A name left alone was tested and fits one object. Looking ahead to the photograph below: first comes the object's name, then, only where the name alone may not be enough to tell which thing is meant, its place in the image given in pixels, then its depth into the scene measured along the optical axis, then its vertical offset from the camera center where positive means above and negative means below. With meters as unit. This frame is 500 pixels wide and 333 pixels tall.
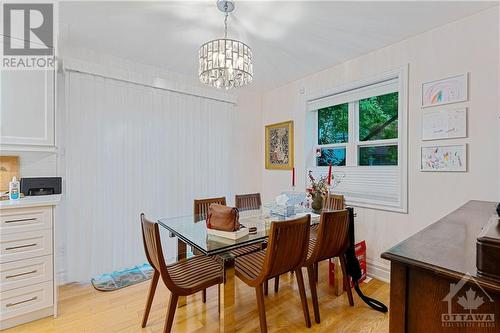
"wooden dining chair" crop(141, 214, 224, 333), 1.55 -0.77
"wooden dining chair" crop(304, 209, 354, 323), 1.87 -0.59
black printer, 2.17 -0.19
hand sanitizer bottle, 2.03 -0.21
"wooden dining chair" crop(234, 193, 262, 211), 2.90 -0.44
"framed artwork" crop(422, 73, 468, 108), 2.09 +0.65
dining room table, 1.60 -0.52
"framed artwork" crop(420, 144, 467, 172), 2.09 +0.06
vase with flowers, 2.35 -0.27
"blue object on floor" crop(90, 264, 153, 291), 2.46 -1.19
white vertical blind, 2.51 +0.01
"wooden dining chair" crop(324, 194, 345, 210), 2.54 -0.39
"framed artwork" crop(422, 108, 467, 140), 2.09 +0.36
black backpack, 2.12 -0.89
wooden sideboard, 0.63 -0.34
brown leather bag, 1.76 -0.38
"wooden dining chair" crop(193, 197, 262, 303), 2.07 -0.49
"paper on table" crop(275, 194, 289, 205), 2.45 -0.34
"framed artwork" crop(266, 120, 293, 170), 3.66 +0.29
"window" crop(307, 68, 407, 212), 2.51 +0.31
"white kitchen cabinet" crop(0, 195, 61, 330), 1.80 -0.73
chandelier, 1.79 +0.75
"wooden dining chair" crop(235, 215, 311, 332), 1.58 -0.63
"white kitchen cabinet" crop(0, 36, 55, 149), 1.94 +0.46
